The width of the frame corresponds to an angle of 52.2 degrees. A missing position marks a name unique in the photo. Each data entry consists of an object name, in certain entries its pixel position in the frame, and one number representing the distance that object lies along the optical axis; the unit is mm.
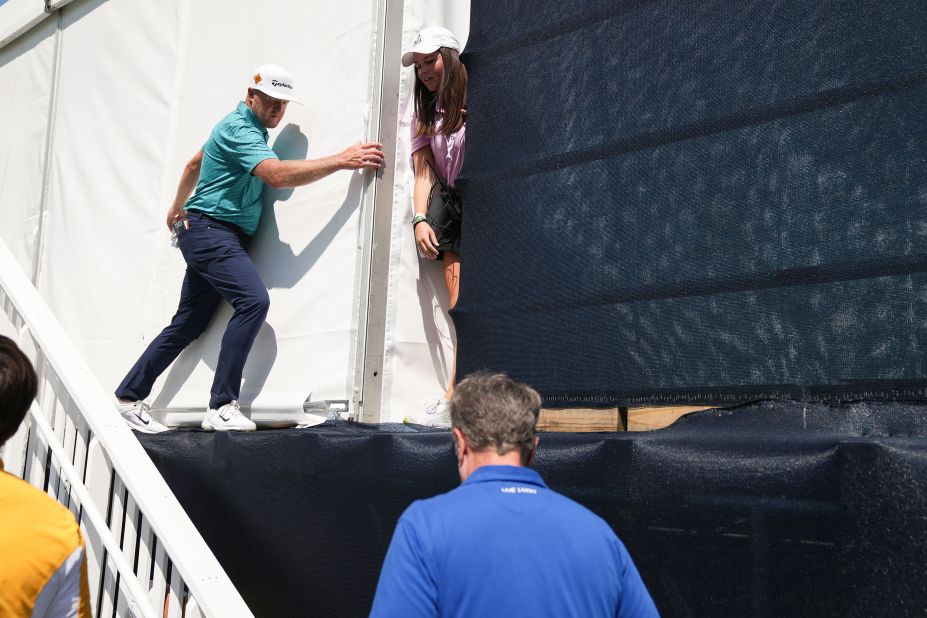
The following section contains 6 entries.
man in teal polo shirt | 4156
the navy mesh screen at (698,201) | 2637
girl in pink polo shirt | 4051
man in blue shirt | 1698
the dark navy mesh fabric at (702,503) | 2104
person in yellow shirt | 1734
